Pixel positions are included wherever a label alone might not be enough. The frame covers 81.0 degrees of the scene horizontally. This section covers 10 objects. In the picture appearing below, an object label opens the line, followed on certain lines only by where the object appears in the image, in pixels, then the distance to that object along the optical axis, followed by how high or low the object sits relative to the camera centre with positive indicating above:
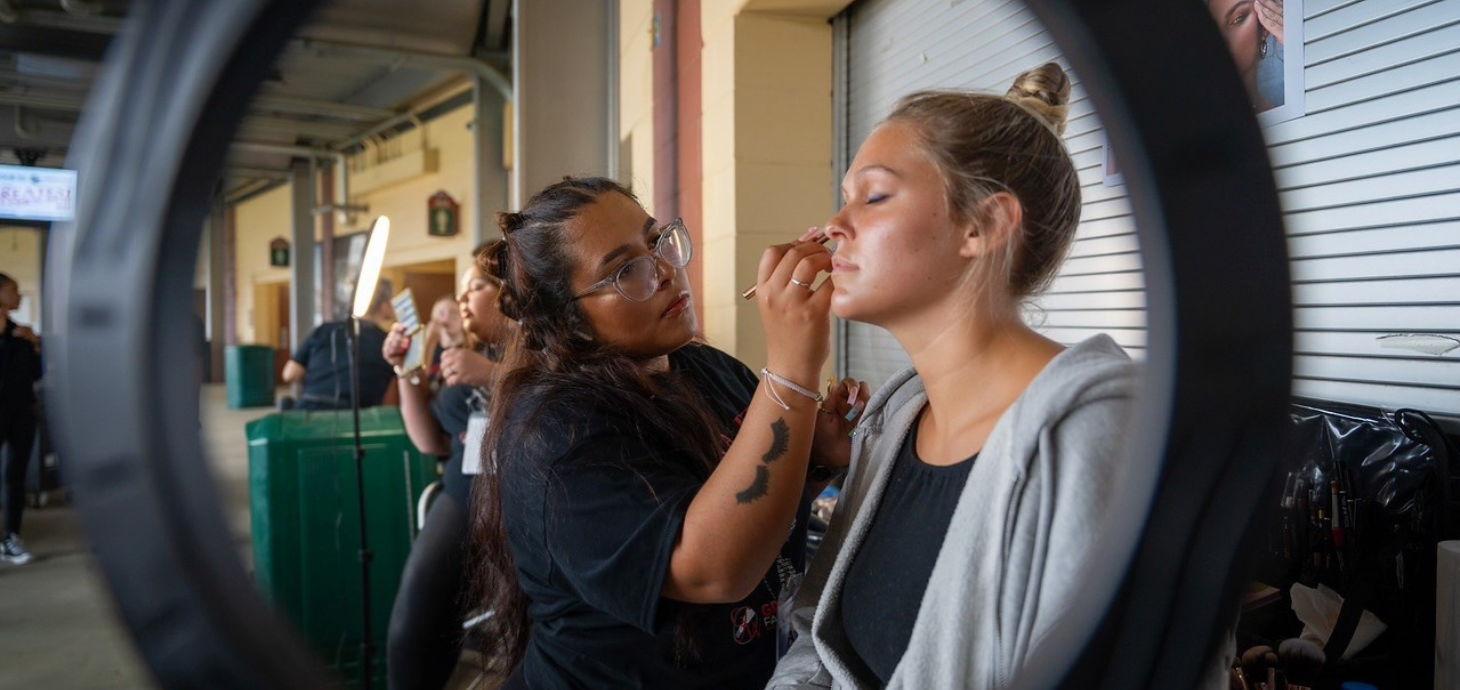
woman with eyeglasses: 0.82 -0.15
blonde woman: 0.75 +0.01
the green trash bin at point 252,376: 8.88 -0.62
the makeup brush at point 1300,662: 1.15 -0.47
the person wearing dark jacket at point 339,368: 3.76 -0.22
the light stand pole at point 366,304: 2.33 +0.04
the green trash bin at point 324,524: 2.89 -0.71
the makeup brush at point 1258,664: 1.16 -0.47
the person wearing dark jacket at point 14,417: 4.34 -0.50
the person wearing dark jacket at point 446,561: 2.22 -0.63
